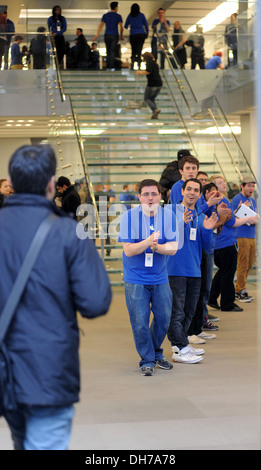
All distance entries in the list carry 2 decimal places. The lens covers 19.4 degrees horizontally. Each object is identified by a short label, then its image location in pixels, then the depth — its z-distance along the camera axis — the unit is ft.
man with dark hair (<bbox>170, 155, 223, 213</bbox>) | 22.79
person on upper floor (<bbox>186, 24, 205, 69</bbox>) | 60.90
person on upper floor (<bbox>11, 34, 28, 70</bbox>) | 56.90
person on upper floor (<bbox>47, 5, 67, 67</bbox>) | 59.16
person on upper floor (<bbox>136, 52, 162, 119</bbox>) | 51.70
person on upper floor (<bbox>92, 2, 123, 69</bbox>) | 57.67
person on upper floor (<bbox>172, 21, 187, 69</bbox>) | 60.13
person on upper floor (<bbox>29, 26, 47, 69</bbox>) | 56.18
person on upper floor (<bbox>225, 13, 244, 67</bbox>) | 56.49
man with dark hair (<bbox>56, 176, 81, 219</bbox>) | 31.60
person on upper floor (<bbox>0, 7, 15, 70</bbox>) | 56.59
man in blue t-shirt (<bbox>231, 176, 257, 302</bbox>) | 33.96
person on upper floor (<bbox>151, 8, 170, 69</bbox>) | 57.41
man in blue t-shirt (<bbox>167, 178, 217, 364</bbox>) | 20.99
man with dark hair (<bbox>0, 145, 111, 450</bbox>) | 8.45
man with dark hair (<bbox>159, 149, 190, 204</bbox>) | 32.53
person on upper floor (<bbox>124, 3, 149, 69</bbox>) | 56.18
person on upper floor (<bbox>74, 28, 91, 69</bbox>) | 61.98
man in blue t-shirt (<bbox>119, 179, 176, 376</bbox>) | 19.16
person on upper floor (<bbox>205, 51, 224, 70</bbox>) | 59.72
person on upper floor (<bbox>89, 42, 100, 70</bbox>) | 63.26
